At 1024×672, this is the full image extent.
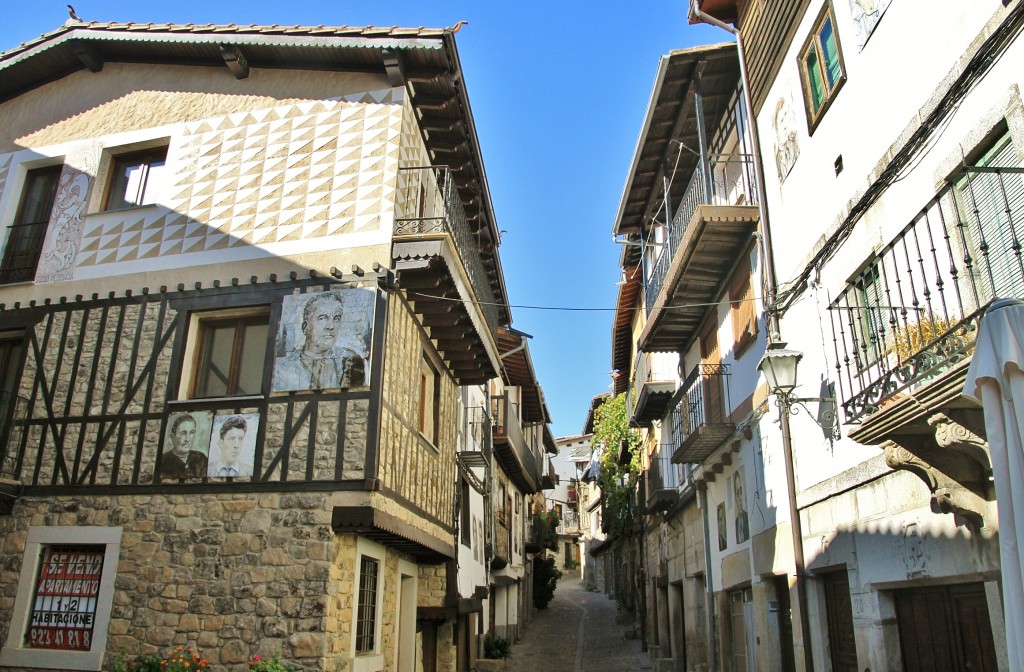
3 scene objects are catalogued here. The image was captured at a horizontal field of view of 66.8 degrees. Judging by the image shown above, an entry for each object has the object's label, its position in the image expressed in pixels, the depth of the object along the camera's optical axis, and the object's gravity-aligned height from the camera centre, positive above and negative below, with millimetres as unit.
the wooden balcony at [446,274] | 10719 +4550
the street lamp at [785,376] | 8320 +2301
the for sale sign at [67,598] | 9938 -5
